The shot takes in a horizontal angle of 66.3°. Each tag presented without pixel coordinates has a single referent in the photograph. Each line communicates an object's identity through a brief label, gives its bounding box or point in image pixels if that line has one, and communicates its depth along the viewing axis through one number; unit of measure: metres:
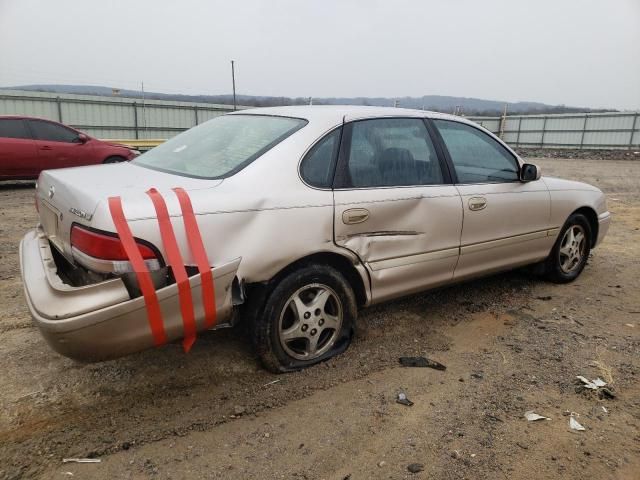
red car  9.24
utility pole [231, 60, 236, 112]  23.14
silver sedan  2.24
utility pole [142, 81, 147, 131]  20.25
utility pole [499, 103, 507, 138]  30.79
